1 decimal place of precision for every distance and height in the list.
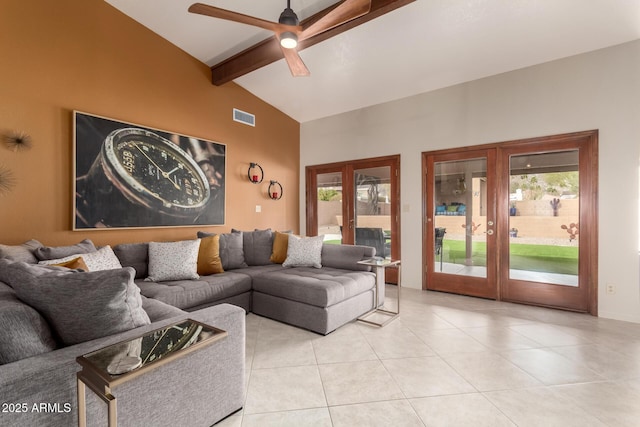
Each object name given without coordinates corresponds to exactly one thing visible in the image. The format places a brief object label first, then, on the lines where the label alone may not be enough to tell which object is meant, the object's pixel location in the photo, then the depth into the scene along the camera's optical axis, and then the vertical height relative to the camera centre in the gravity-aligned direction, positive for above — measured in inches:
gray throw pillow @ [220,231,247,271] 145.0 -18.8
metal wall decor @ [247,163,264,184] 188.5 +25.4
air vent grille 181.0 +59.4
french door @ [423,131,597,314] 135.2 -3.7
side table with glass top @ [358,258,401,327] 125.6 -35.9
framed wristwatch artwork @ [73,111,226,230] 120.0 +16.6
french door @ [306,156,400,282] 188.1 +7.2
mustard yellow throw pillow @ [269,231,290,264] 157.9 -19.1
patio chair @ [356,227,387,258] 192.9 -16.3
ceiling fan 84.0 +57.7
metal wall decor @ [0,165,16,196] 101.7 +11.1
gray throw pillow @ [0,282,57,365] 41.6 -17.6
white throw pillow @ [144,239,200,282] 119.9 -19.9
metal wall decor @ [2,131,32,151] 103.2 +25.2
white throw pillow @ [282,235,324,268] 147.5 -19.7
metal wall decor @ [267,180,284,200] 202.4 +15.7
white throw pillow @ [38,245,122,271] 91.0 -14.9
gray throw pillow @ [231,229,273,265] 157.5 -18.1
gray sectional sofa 40.4 -27.3
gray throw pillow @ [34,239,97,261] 92.6 -12.5
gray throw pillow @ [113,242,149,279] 118.8 -17.4
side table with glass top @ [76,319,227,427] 34.3 -18.9
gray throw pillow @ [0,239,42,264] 87.3 -12.1
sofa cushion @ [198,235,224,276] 132.8 -20.0
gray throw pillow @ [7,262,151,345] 46.4 -13.8
